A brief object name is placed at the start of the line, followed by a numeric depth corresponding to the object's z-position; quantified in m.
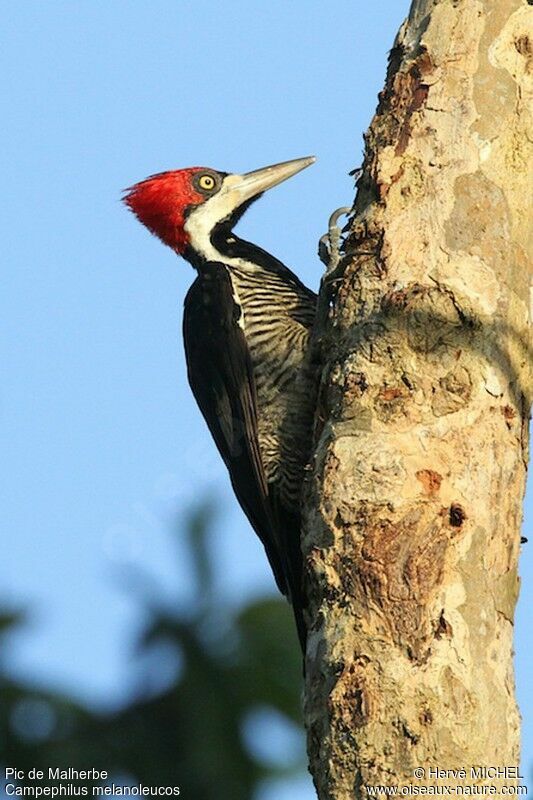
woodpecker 9.12
